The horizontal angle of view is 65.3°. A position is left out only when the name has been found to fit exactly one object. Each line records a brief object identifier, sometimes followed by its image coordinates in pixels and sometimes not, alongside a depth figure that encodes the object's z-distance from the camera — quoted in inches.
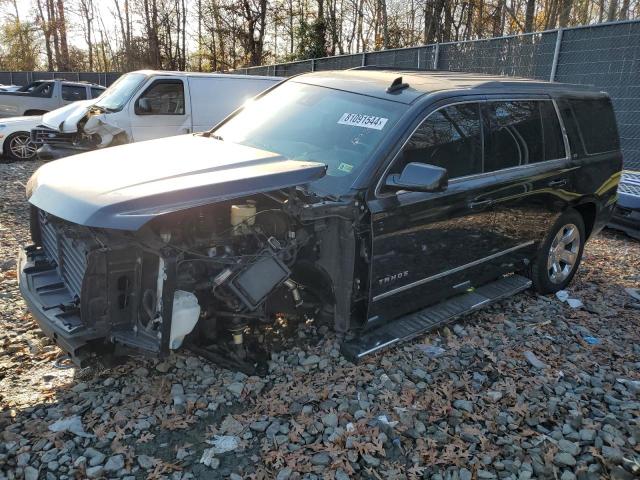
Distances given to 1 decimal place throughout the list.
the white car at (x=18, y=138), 421.4
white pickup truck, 570.3
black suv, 106.0
